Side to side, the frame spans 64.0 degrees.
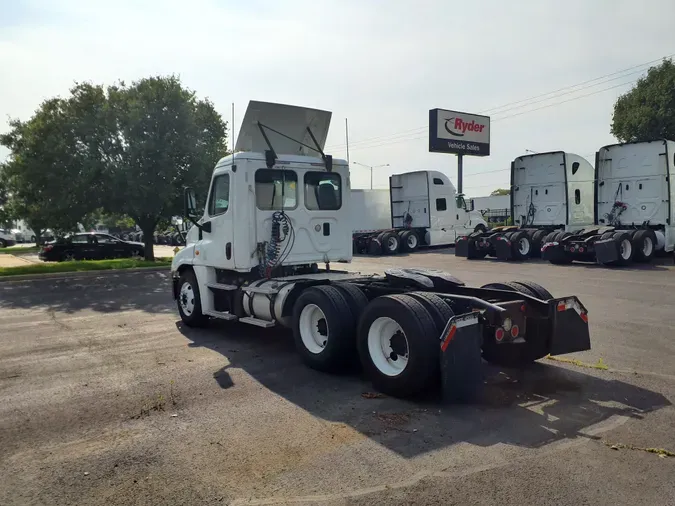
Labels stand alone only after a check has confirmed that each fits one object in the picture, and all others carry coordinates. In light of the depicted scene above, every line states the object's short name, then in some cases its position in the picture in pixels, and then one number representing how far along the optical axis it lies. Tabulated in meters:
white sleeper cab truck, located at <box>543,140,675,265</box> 17.84
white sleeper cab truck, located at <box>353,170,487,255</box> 27.86
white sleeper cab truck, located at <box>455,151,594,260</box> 21.02
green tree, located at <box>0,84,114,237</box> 18.23
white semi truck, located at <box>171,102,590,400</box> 5.18
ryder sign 40.00
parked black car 23.81
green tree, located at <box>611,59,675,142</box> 33.91
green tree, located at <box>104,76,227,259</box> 18.12
